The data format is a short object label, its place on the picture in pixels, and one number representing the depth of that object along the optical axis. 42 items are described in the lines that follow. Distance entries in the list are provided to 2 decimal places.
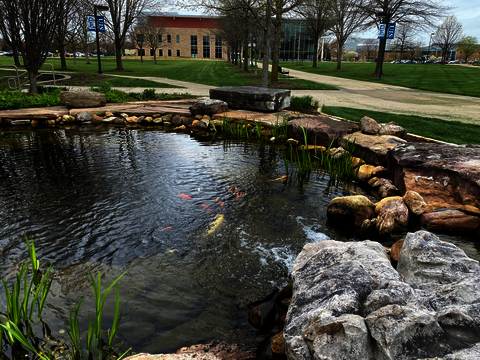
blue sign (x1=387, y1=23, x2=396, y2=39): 25.82
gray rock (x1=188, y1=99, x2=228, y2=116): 10.22
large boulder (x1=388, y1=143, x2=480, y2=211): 4.46
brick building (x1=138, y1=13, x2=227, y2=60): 81.31
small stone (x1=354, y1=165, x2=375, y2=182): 5.99
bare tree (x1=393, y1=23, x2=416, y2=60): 57.89
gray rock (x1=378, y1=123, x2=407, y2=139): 7.23
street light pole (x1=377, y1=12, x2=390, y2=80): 24.19
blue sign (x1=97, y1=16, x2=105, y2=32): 24.38
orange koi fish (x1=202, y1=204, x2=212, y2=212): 4.75
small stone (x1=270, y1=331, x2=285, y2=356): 2.29
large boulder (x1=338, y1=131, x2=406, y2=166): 6.19
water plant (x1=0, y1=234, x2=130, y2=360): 2.11
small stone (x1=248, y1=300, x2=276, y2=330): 2.70
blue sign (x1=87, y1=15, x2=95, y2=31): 28.98
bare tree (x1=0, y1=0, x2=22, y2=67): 11.65
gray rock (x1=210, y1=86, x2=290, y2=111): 10.45
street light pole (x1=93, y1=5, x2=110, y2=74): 22.11
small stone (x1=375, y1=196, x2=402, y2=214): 4.59
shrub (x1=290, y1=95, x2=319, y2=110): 11.07
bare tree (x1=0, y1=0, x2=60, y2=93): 11.74
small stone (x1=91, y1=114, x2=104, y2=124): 10.27
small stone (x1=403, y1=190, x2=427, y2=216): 4.52
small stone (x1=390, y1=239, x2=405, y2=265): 3.19
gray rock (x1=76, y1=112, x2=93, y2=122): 10.21
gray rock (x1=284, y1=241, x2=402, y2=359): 1.64
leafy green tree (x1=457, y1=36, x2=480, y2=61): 67.19
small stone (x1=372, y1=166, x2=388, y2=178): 5.93
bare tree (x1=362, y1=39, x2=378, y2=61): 101.88
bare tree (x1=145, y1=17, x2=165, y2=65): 51.12
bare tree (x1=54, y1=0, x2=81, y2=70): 12.35
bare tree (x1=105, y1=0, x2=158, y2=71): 27.20
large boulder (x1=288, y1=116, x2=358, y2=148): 7.46
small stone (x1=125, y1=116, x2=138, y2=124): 10.36
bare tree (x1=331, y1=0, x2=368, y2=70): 31.92
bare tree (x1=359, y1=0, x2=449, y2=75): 25.78
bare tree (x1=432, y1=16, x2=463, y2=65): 63.44
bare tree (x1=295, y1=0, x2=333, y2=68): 29.85
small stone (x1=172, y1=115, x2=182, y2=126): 10.41
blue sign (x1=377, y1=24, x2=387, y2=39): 25.31
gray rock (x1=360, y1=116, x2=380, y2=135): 7.32
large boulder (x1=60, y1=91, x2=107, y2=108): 10.81
